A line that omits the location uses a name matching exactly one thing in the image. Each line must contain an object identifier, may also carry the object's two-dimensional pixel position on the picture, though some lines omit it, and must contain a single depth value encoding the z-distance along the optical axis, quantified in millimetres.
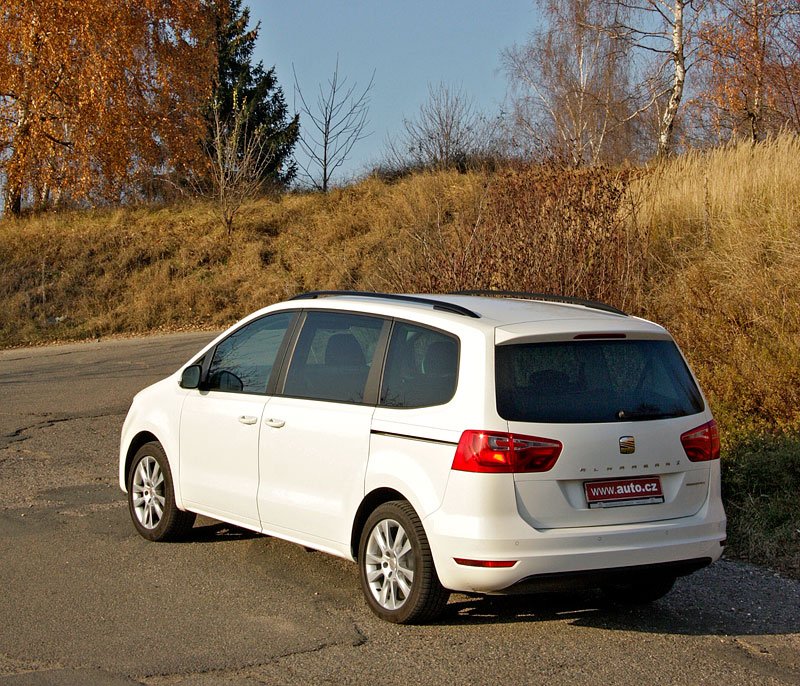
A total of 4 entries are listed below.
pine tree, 37750
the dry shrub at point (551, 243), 12164
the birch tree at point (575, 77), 39406
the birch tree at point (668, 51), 24406
